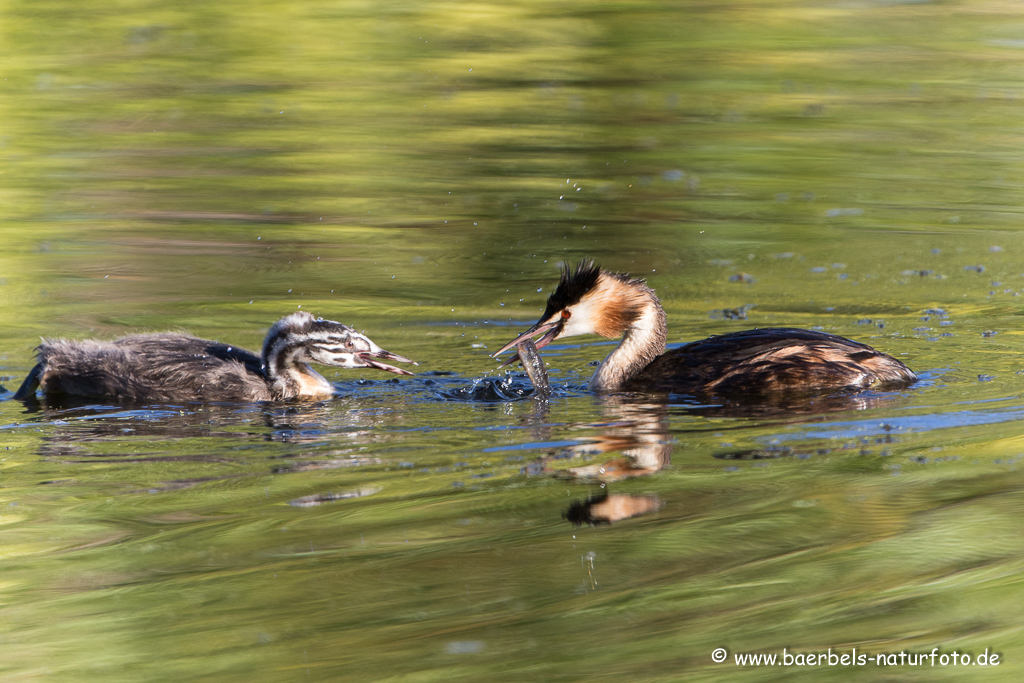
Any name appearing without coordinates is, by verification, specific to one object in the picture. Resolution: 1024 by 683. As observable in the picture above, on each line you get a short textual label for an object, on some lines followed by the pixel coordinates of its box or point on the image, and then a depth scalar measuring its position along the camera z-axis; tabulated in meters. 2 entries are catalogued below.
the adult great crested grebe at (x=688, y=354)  14.99
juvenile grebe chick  15.64
